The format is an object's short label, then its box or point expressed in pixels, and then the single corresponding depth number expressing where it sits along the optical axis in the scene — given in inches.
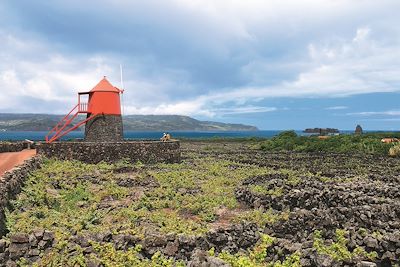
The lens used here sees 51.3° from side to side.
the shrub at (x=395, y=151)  1588.3
